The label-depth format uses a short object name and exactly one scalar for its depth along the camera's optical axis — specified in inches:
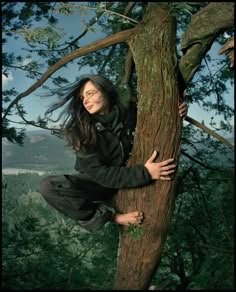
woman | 56.7
